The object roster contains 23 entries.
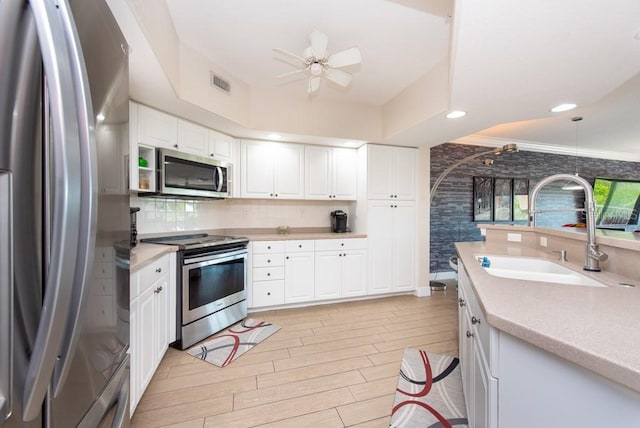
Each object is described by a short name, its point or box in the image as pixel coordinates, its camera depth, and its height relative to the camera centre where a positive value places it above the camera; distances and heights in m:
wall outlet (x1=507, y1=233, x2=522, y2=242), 2.61 -0.27
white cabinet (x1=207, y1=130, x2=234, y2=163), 2.99 +0.73
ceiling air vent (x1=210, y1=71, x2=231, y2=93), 2.55 +1.25
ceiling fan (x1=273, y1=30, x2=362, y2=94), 1.91 +1.15
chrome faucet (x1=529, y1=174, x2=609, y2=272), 1.46 -0.16
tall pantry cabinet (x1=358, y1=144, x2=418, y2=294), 3.62 -0.08
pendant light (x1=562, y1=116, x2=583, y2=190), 3.90 +0.92
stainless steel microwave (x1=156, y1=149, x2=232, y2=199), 2.42 +0.33
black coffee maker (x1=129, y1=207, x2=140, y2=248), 2.16 -0.18
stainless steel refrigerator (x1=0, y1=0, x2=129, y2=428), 0.45 +0.00
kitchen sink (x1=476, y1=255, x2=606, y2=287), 1.48 -0.40
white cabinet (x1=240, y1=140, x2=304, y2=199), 3.39 +0.51
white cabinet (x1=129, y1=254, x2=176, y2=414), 1.56 -0.77
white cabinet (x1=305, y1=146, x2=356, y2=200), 3.66 +0.51
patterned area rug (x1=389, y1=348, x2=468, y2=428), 1.61 -1.27
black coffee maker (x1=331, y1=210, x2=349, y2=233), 3.84 -0.17
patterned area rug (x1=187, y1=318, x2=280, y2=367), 2.23 -1.25
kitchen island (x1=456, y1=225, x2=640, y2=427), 0.62 -0.37
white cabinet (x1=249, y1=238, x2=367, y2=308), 3.18 -0.78
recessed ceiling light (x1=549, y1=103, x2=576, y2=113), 2.30 +0.91
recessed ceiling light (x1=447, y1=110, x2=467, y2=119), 2.48 +0.92
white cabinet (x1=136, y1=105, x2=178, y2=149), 2.28 +0.73
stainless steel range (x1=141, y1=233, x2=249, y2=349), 2.35 -0.74
